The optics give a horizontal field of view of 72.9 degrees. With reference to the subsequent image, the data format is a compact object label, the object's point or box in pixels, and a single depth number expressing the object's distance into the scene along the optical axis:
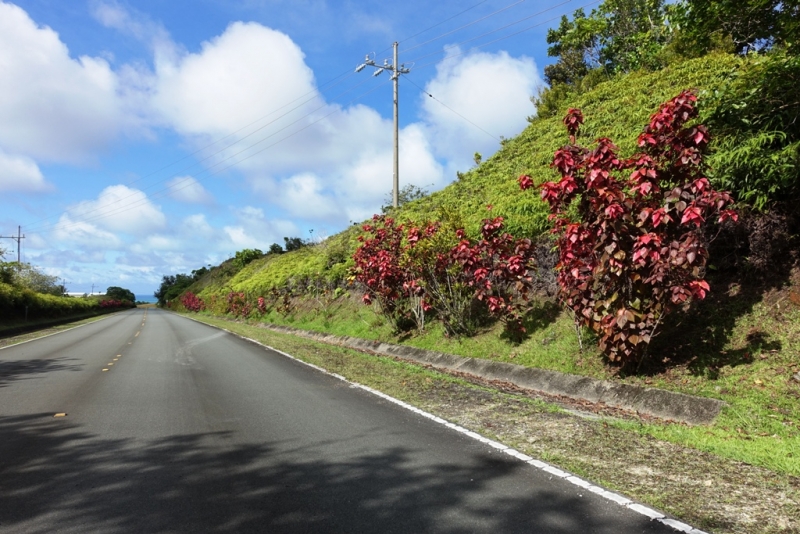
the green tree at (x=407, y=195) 31.16
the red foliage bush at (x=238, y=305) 37.16
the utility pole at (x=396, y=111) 28.58
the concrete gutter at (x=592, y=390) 6.36
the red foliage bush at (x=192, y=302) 64.43
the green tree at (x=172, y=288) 118.97
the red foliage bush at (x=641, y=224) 6.96
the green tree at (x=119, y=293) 151.65
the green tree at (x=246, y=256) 64.31
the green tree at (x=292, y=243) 59.09
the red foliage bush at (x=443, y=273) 11.43
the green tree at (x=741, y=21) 8.88
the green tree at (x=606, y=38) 28.05
